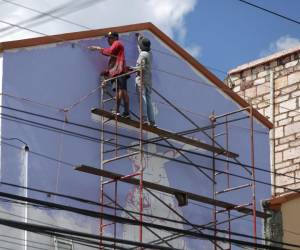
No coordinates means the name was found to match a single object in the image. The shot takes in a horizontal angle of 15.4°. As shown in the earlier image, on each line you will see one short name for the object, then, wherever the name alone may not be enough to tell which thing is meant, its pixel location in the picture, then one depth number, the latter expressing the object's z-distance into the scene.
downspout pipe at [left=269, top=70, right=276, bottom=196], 25.66
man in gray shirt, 20.62
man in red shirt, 20.25
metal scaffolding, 19.52
